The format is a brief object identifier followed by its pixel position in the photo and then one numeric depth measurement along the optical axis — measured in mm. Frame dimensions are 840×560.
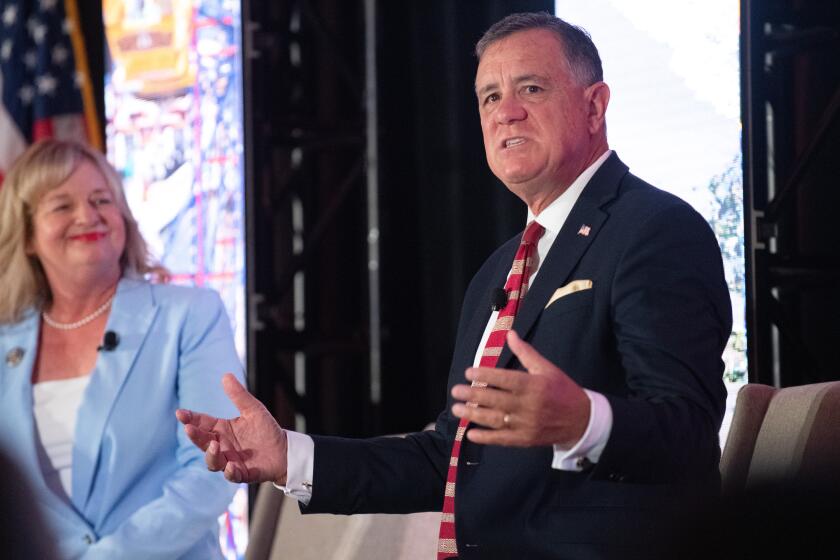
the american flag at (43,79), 10625
